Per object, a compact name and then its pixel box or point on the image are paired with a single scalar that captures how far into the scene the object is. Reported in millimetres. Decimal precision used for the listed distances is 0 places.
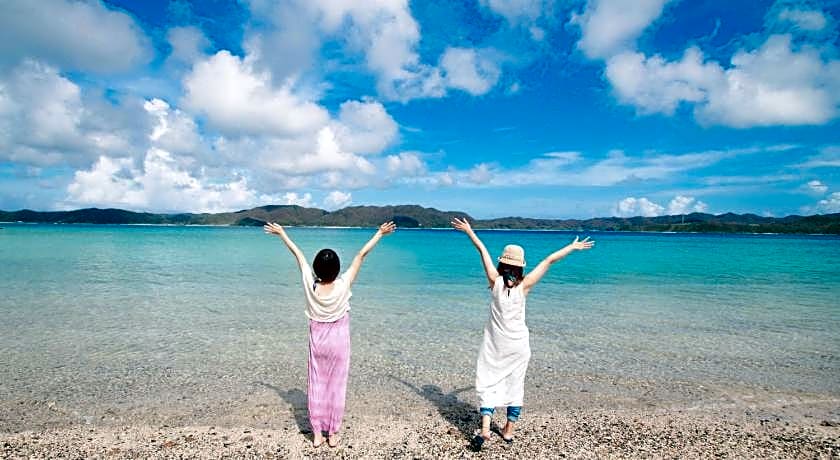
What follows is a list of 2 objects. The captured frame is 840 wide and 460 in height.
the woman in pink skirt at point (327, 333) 6141
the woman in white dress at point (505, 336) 6207
